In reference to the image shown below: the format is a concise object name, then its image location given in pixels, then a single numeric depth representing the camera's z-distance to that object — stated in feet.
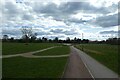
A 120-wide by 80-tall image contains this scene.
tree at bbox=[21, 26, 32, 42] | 165.54
